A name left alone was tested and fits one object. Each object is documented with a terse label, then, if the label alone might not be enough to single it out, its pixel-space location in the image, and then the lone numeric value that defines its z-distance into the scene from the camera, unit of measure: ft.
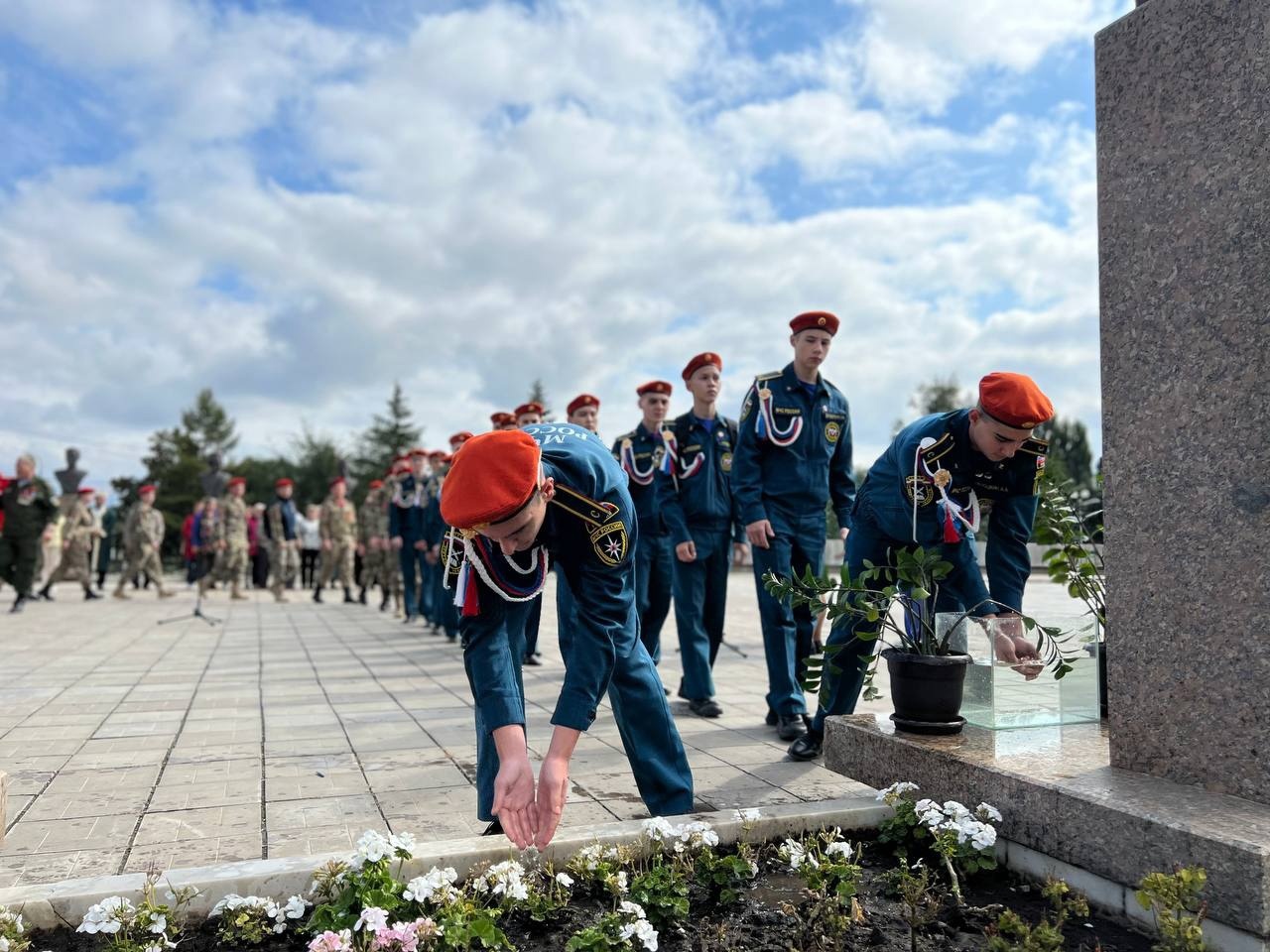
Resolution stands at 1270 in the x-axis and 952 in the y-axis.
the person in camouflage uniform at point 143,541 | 61.00
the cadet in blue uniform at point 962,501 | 12.51
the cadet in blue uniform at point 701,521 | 21.35
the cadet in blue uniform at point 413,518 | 44.01
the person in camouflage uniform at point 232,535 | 57.62
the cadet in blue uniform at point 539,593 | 8.25
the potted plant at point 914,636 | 11.35
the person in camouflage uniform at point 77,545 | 59.36
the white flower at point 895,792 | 9.99
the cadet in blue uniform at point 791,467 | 18.49
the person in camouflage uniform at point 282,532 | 63.93
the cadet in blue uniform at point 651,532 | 24.15
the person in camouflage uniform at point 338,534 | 59.72
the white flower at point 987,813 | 9.29
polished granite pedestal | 7.30
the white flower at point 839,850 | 8.73
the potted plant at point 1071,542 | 15.28
